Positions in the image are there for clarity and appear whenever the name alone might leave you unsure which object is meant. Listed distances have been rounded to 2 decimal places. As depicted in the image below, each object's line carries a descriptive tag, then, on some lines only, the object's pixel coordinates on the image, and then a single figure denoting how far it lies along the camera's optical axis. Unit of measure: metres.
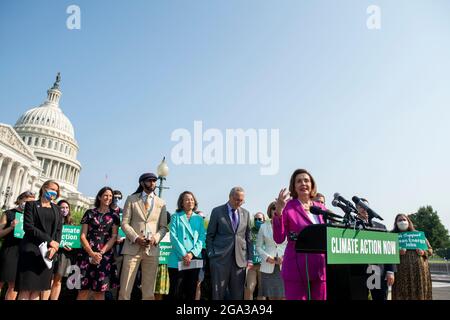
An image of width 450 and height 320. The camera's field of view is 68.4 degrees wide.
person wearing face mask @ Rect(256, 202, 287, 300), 6.45
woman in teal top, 5.80
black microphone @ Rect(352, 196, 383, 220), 3.61
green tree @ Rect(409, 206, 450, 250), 56.41
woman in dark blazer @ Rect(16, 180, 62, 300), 4.79
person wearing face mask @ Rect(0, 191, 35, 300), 6.32
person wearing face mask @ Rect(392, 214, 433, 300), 6.45
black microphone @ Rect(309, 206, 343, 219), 3.19
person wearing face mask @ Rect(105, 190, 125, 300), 7.46
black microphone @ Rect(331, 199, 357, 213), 3.23
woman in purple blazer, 3.11
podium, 2.62
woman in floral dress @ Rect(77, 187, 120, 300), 5.41
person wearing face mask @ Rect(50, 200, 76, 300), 7.59
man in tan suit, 5.27
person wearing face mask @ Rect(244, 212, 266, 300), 7.63
